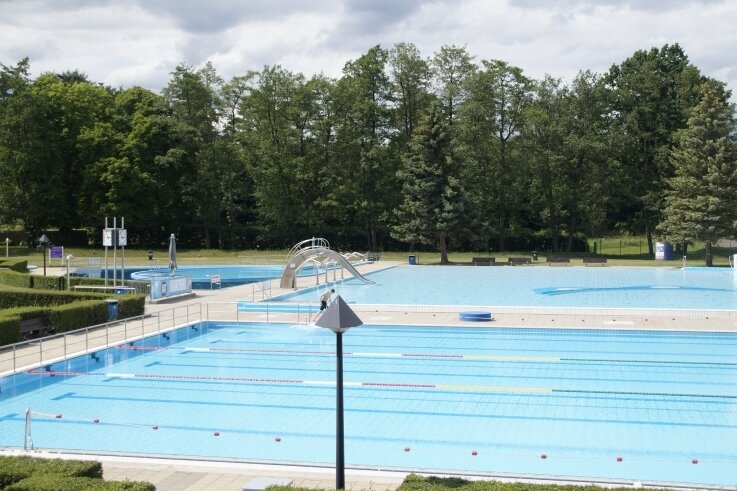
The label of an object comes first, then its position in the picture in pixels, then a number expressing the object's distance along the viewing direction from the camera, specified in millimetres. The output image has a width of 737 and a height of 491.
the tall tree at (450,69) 51531
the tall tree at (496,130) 49844
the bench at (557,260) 39775
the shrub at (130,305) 20612
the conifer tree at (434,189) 42406
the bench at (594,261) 39466
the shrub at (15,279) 27031
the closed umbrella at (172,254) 31016
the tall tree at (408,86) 50531
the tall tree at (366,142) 50719
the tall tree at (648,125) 48344
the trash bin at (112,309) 20203
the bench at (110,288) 24172
